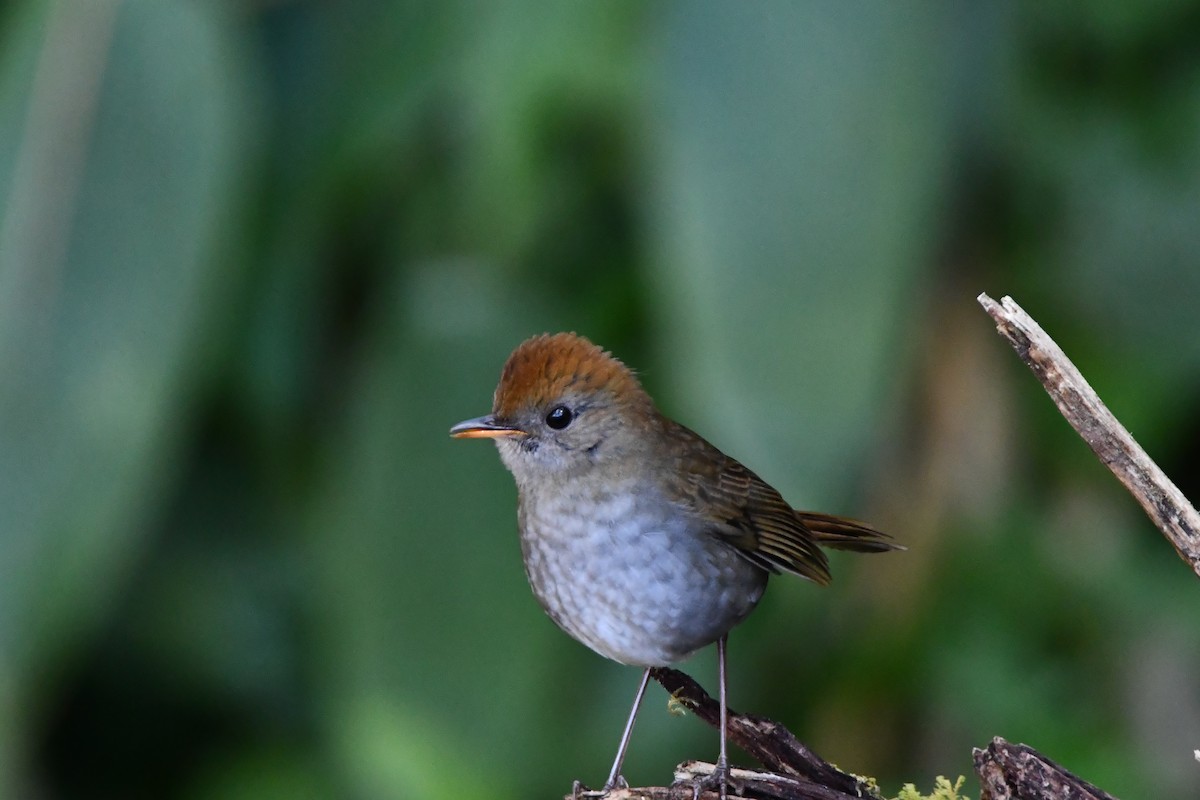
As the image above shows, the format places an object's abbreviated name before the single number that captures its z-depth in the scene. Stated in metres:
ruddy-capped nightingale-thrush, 4.80
